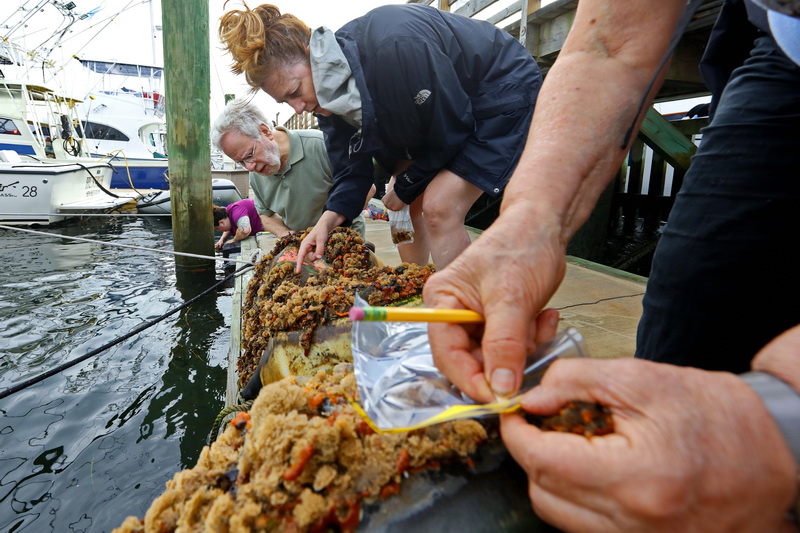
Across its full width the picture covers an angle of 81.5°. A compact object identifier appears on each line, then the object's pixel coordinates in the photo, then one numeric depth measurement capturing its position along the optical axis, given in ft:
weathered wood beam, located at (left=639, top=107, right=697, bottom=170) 15.96
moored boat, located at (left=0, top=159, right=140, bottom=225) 33.17
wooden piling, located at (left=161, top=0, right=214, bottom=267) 15.80
